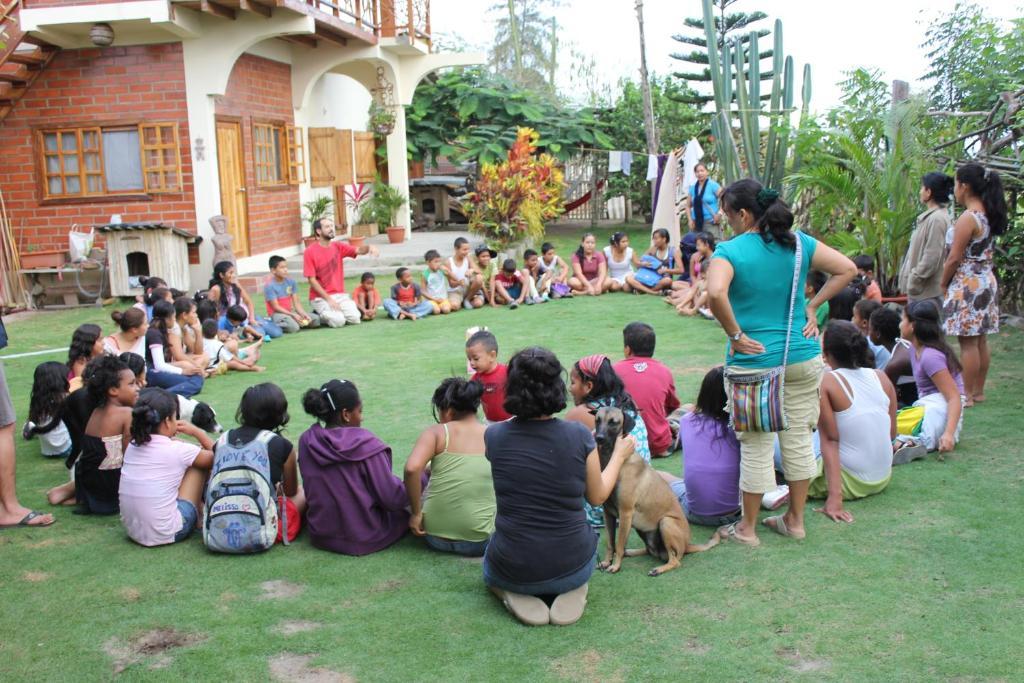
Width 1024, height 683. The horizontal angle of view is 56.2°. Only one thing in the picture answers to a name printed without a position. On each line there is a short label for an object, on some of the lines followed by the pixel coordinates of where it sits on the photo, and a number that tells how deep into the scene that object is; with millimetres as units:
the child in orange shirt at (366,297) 10977
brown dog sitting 3881
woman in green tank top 4152
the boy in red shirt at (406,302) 10930
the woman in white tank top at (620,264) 12312
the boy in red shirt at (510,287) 11539
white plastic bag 12484
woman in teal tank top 3910
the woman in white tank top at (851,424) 4523
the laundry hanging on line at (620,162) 19578
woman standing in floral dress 6043
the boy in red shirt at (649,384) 5289
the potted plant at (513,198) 13953
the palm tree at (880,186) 9109
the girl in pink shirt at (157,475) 4344
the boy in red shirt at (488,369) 5500
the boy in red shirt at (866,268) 7985
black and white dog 5848
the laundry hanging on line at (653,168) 17397
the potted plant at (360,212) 18297
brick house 12180
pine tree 20938
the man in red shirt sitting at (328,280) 10547
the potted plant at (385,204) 18047
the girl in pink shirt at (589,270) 12195
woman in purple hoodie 4188
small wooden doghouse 12211
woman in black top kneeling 3412
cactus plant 13039
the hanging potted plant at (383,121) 17984
